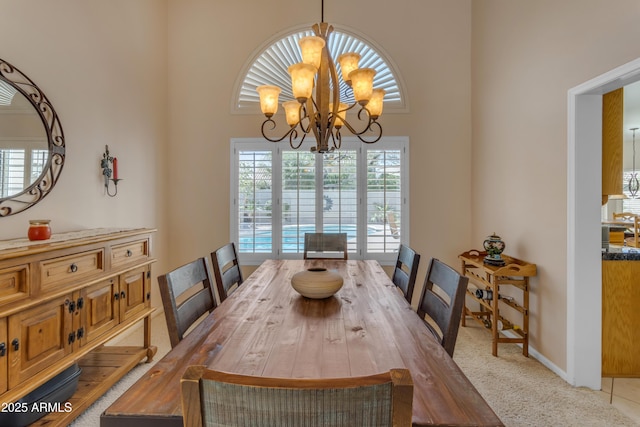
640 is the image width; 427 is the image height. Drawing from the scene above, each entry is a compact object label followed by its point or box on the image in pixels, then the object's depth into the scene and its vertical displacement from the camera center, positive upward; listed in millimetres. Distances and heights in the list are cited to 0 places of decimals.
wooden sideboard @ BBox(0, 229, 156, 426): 1461 -574
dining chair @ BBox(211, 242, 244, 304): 1924 -414
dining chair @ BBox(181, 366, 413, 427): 547 -342
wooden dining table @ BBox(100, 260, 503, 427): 772 -496
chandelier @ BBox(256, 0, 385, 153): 1760 +738
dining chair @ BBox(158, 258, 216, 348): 1259 -407
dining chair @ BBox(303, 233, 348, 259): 2979 -319
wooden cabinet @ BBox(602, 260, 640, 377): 2242 -785
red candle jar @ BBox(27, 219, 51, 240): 1780 -118
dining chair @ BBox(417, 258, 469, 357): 1278 -432
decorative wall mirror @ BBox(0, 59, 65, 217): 1847 +434
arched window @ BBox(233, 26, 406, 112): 3627 +1704
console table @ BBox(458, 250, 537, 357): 2580 -824
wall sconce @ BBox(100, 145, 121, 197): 2682 +357
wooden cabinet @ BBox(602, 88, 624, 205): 2252 +476
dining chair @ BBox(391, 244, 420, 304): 1929 -430
